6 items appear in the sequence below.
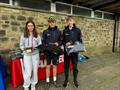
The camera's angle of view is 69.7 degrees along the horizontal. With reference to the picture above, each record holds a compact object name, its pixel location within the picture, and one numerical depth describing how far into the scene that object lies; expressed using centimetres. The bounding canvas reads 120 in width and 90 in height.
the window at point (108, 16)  448
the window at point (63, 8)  320
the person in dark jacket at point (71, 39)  198
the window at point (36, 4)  260
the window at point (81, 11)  363
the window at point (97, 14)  416
